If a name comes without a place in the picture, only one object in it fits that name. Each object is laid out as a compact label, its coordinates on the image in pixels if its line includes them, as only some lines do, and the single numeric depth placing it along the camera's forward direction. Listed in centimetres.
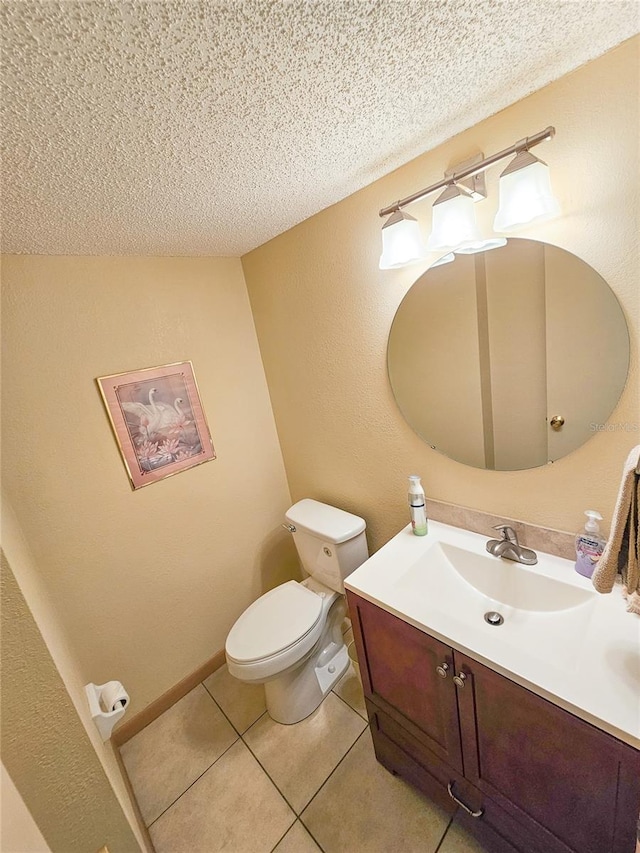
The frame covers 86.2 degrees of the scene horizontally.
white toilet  139
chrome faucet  108
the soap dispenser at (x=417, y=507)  127
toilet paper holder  105
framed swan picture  148
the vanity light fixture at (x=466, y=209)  84
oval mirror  91
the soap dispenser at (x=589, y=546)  95
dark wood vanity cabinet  72
